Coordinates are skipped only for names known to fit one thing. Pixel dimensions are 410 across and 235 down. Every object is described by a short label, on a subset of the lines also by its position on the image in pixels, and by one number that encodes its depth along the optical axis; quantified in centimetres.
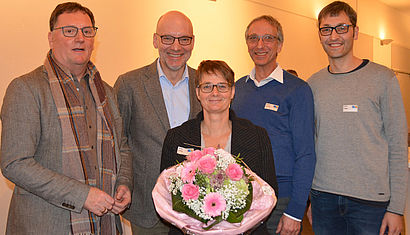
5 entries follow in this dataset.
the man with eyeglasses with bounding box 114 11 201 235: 260
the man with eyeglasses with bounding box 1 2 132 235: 195
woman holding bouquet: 217
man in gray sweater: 244
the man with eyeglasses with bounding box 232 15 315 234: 241
